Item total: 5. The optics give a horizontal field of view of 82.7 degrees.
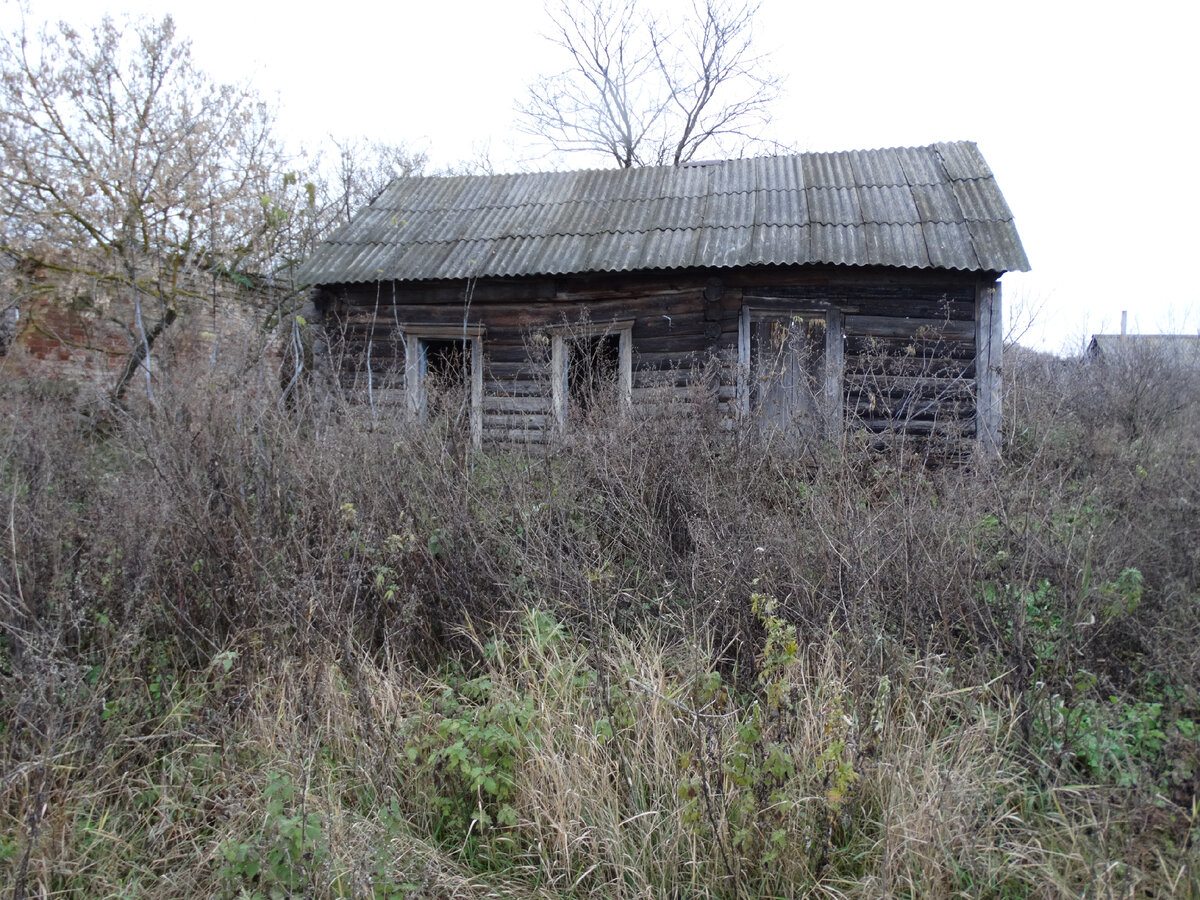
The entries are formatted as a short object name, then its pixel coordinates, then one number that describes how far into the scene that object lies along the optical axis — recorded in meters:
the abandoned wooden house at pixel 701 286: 7.15
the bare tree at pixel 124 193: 8.80
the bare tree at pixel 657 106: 18.06
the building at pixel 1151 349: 13.74
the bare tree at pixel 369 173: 18.69
